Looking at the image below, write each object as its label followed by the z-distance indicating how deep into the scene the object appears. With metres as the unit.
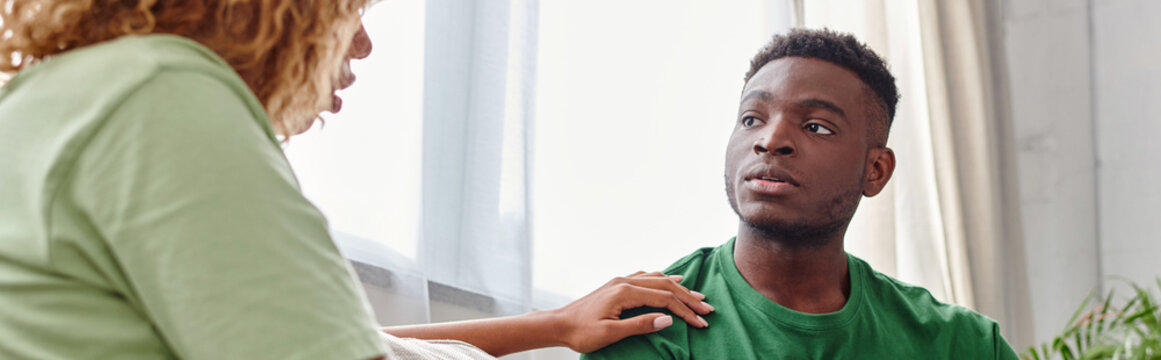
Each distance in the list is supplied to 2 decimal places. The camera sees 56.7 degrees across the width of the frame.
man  1.34
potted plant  1.61
